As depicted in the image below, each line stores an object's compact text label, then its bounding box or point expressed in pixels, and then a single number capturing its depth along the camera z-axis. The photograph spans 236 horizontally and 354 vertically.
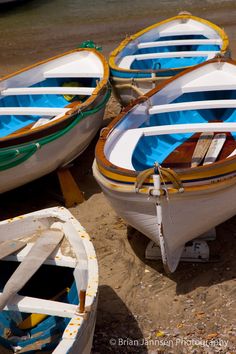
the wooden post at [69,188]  7.01
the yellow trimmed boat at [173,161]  4.79
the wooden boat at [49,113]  6.23
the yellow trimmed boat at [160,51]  8.09
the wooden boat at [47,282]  3.95
